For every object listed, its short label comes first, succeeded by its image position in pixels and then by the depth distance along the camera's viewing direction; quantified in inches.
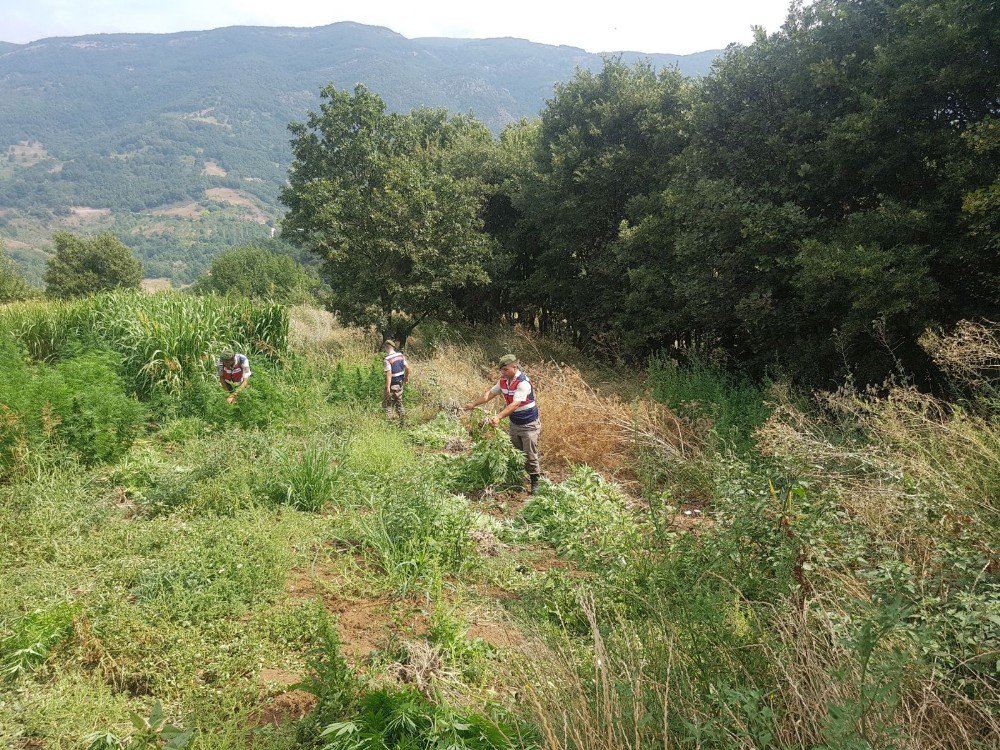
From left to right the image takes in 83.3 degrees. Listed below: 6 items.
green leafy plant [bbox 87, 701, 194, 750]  106.3
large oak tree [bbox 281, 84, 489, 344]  587.5
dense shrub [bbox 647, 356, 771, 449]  287.1
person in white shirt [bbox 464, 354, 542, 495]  255.6
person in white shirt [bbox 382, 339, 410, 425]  355.9
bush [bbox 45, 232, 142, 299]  1505.9
